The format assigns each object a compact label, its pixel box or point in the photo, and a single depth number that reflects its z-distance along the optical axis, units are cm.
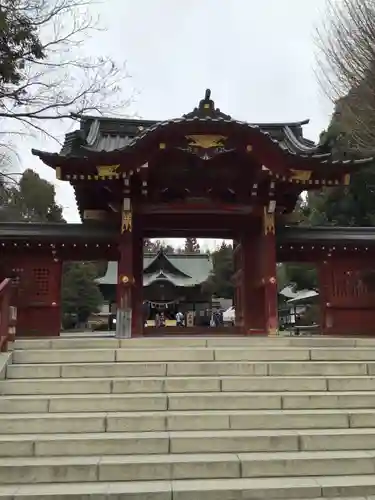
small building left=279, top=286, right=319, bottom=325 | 2859
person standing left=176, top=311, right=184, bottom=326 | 2222
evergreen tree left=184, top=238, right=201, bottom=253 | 6431
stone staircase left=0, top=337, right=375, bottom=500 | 486
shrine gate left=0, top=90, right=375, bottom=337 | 1009
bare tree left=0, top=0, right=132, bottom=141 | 1171
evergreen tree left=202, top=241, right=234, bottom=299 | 2869
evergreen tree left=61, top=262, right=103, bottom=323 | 3119
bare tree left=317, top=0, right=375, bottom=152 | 1255
